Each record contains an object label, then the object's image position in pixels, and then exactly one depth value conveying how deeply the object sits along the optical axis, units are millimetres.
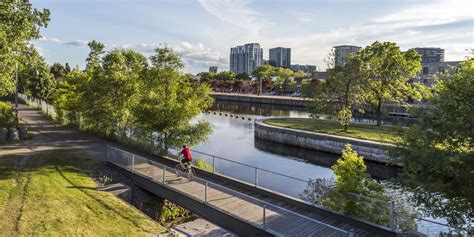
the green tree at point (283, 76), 143625
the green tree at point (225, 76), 167138
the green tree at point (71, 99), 29134
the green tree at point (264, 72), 144125
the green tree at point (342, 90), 37938
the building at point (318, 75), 138238
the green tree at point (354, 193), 10844
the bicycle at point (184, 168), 15941
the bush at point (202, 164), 19312
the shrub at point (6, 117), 26359
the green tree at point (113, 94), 24734
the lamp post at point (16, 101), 27353
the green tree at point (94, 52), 29703
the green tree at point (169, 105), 21047
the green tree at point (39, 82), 50797
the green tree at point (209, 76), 173250
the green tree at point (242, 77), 162625
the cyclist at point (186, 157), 16406
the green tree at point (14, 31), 17381
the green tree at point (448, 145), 8508
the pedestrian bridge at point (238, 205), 10664
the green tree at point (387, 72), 38875
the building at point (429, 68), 86481
